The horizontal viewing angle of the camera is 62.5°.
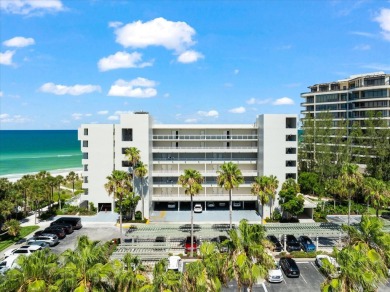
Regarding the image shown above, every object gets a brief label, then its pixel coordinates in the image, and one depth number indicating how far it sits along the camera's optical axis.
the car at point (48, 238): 45.16
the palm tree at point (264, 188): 49.34
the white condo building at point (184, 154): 60.34
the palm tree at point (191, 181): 44.81
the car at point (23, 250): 40.89
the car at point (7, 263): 36.13
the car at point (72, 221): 53.34
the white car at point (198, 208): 63.13
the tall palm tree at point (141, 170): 56.69
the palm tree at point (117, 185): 47.06
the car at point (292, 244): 43.34
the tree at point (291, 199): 53.28
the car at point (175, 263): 35.81
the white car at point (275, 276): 34.53
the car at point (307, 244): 43.43
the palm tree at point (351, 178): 46.34
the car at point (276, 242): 43.30
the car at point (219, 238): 44.53
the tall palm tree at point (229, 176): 45.62
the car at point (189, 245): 42.47
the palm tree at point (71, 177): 74.35
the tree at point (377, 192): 45.77
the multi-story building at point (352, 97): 86.12
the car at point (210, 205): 65.88
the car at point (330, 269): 20.21
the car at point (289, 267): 35.91
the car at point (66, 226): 50.78
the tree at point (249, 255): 20.97
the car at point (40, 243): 43.46
